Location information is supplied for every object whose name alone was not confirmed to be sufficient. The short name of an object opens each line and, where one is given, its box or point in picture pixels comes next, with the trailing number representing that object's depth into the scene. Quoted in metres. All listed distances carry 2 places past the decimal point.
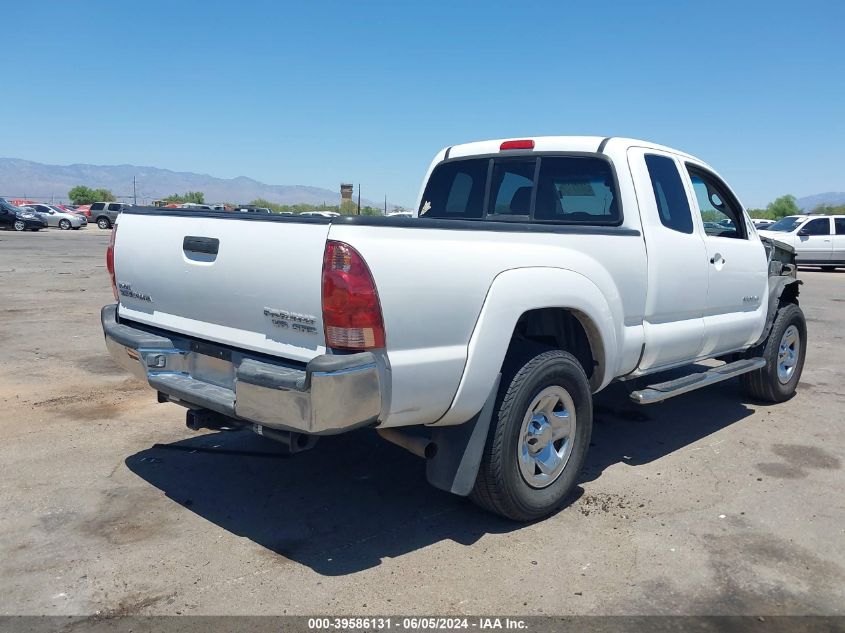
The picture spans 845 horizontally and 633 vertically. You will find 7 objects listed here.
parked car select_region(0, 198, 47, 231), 39.56
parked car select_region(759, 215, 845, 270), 23.19
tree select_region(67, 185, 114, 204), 89.44
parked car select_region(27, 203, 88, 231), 46.09
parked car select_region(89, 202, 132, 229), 51.31
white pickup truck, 3.20
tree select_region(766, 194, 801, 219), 70.44
